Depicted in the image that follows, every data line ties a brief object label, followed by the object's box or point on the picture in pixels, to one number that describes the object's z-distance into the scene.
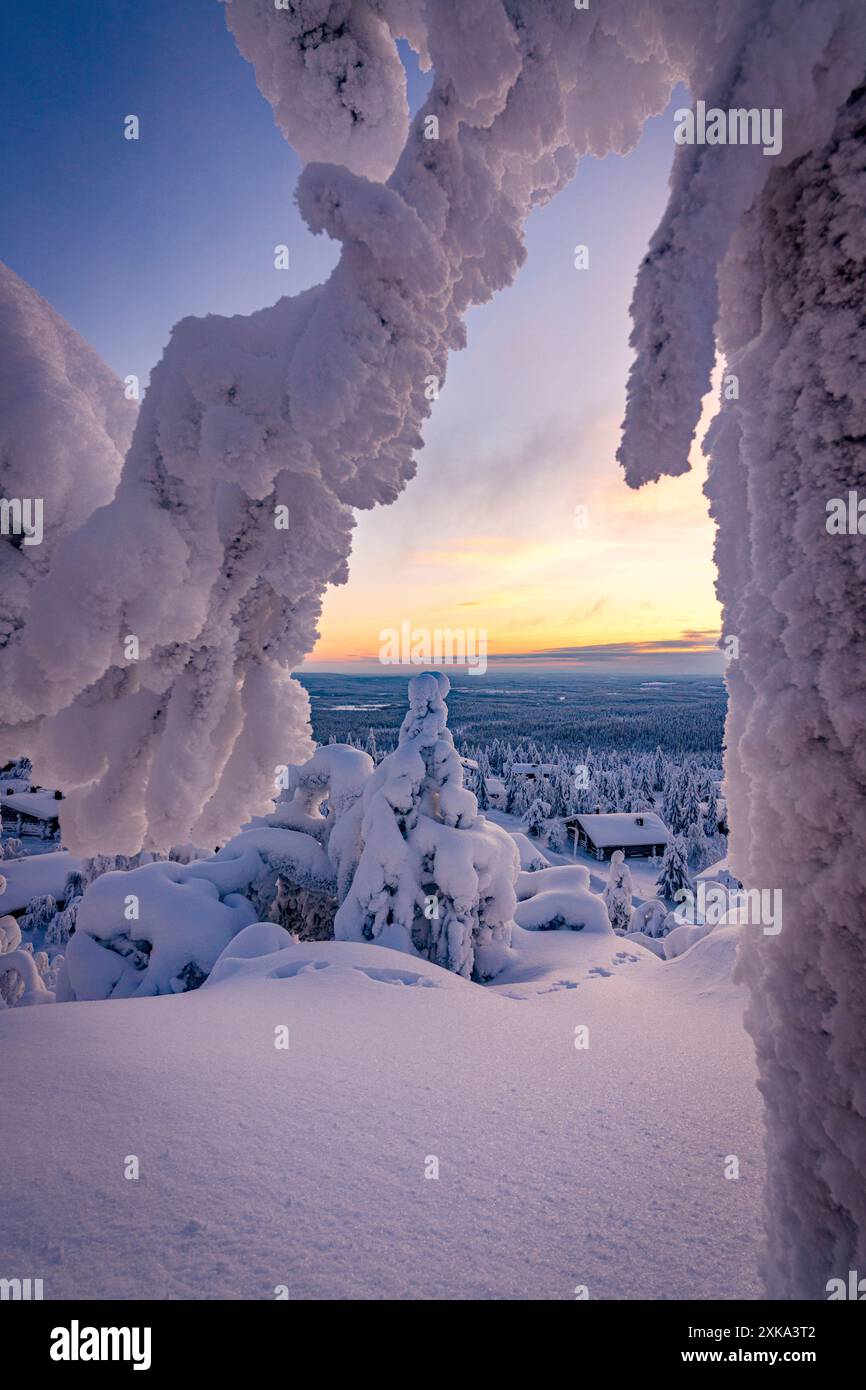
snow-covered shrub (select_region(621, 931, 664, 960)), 11.17
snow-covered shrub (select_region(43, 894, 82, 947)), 17.56
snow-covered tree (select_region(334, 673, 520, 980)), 9.88
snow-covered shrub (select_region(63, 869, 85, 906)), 19.64
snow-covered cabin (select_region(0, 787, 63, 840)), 29.97
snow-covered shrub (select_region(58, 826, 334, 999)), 8.67
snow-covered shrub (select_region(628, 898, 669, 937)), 14.38
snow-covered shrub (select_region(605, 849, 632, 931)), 17.62
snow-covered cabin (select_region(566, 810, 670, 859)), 31.44
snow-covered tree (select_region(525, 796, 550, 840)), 37.45
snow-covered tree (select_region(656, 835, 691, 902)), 24.50
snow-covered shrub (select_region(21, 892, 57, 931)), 18.98
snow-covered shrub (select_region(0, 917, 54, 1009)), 6.64
